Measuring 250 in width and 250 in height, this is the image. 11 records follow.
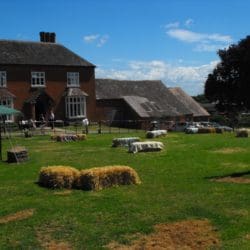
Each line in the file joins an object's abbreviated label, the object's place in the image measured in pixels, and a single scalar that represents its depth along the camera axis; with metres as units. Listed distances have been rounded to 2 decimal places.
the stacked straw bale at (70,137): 29.52
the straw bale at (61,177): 13.13
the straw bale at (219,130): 35.81
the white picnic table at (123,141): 24.88
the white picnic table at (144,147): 21.60
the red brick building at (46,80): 46.00
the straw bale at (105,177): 12.73
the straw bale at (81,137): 30.04
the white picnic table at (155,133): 31.18
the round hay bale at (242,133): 29.90
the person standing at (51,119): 43.24
